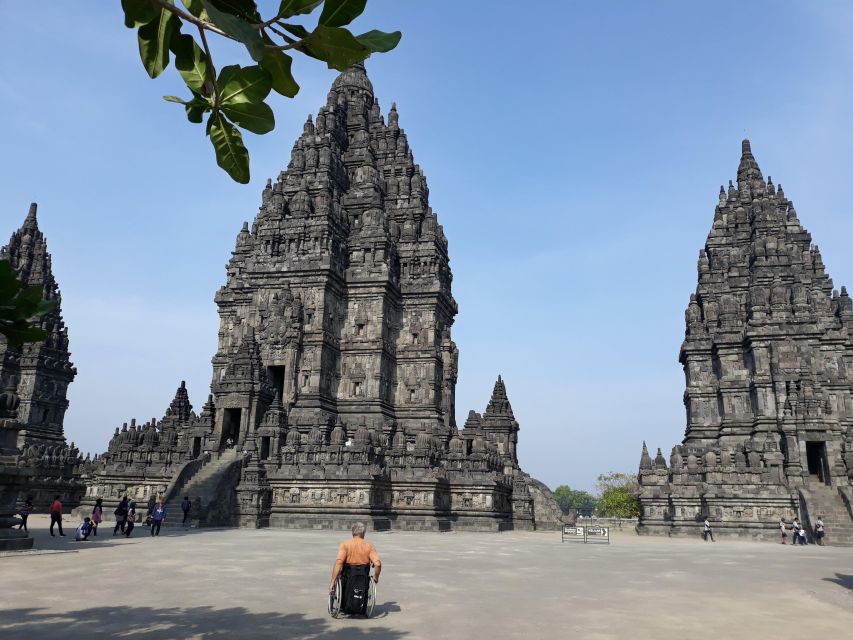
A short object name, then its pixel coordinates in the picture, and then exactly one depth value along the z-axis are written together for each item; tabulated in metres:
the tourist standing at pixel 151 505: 22.63
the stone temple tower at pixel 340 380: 28.27
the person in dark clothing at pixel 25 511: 15.68
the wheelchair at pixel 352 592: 8.00
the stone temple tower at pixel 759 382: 30.38
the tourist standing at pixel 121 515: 19.78
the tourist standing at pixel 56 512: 18.59
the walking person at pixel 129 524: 19.84
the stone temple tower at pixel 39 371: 45.62
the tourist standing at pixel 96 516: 19.38
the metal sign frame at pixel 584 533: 23.16
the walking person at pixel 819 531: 26.28
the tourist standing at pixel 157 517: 20.67
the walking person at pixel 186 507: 24.64
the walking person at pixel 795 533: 26.36
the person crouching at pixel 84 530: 17.73
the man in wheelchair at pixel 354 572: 8.00
